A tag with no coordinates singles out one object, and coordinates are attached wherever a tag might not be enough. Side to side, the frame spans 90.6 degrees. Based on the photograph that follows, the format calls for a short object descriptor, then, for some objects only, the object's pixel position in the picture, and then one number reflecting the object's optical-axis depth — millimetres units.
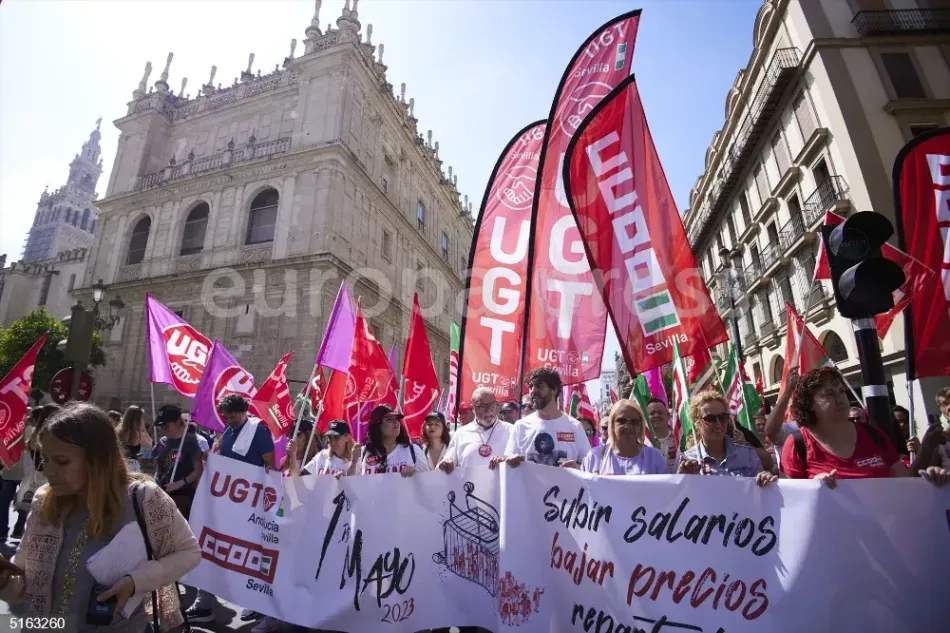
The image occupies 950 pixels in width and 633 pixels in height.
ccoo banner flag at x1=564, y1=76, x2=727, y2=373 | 3609
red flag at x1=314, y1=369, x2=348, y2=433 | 6629
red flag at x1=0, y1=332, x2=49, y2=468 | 6605
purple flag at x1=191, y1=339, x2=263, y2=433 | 6133
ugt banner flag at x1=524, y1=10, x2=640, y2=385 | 4367
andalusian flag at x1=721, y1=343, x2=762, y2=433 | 7342
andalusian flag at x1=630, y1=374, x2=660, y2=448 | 5499
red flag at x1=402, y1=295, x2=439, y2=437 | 7094
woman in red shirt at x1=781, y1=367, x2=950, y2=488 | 2660
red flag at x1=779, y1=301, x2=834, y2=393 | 6836
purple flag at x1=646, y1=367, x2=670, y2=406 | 8984
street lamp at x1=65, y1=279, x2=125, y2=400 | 7879
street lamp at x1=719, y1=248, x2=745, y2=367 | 12450
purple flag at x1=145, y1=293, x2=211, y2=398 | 6477
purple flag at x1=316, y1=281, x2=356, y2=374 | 5629
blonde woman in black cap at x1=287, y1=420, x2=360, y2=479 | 5410
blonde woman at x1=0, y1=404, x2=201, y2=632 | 1742
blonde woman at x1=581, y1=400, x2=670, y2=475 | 3236
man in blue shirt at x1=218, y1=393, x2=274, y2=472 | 4602
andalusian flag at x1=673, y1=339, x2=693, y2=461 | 4117
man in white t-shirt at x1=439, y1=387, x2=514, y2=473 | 4148
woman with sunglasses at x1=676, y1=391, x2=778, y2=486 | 3250
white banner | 2408
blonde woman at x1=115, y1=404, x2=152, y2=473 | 5262
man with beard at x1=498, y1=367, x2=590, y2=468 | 3547
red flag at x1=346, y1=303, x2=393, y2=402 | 6535
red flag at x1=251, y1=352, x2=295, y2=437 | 6418
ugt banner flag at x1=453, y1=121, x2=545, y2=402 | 4910
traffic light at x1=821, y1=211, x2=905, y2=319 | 3043
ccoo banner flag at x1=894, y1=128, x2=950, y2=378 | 3814
